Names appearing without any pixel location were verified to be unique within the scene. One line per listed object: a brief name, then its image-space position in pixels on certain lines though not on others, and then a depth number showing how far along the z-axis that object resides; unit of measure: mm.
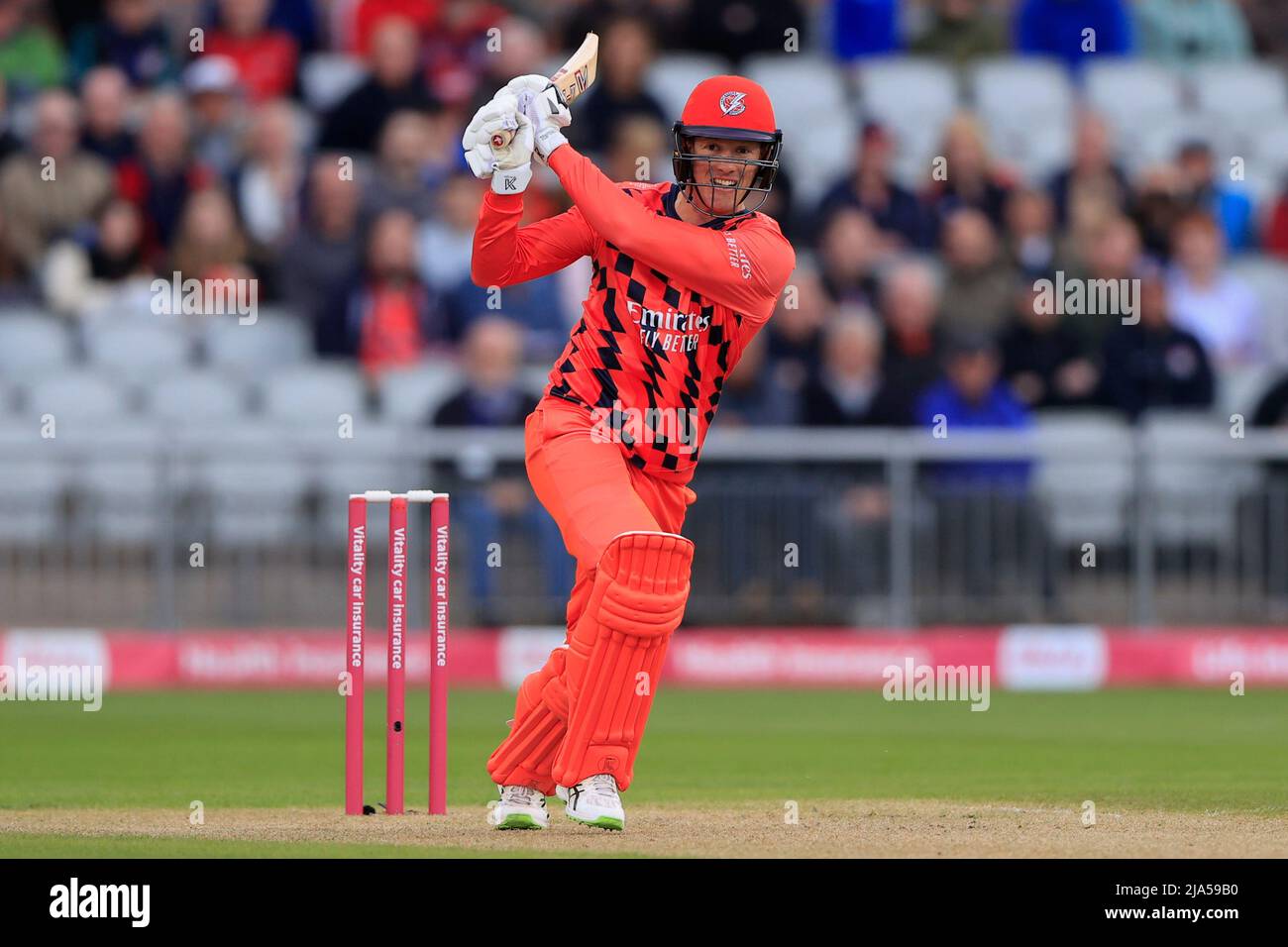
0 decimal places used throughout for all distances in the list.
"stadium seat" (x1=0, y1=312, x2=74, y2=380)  17359
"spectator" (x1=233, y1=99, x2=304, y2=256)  18062
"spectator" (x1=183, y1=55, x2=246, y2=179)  18391
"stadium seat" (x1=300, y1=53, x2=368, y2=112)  19422
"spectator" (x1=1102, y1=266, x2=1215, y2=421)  16938
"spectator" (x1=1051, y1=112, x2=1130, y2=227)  18644
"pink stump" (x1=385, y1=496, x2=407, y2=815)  8688
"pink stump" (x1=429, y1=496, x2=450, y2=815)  8734
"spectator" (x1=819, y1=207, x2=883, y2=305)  17484
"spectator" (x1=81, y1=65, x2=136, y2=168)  18266
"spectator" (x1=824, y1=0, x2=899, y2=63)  20328
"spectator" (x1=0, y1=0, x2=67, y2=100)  19219
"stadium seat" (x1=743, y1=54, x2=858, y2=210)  19172
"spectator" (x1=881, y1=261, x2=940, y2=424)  16984
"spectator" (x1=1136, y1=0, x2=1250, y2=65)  20953
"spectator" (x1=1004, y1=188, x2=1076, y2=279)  17734
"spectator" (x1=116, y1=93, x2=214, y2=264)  17891
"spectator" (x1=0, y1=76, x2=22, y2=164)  18109
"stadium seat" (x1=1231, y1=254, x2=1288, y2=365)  18453
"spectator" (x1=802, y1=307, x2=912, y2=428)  16859
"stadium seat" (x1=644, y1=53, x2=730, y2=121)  19219
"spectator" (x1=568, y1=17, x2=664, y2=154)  18047
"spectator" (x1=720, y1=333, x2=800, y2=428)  16969
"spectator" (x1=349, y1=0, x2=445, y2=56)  19641
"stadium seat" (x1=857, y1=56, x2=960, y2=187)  19703
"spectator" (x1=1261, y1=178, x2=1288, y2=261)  19344
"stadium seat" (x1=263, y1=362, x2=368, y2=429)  17031
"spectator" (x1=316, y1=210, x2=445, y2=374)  17234
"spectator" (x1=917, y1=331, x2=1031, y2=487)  16656
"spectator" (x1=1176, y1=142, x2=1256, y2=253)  18750
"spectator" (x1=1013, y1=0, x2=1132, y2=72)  20500
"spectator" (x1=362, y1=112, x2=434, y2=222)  18000
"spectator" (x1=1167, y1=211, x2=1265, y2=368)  17828
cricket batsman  8039
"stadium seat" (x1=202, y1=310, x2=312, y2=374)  17594
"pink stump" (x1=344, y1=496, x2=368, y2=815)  8617
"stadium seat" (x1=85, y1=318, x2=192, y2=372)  17328
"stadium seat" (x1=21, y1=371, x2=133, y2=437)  16953
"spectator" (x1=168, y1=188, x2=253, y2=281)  17328
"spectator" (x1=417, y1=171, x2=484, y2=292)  17734
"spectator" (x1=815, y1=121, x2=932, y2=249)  18094
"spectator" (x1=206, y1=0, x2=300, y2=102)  19062
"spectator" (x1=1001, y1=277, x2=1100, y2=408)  17047
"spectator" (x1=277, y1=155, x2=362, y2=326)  17469
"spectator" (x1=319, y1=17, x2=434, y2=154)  18500
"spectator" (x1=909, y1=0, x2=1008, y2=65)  20484
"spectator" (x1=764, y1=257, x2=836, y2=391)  16984
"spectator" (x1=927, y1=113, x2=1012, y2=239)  18250
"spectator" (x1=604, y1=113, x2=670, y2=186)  17109
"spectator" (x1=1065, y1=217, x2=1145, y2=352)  17281
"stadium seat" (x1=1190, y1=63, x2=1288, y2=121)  20641
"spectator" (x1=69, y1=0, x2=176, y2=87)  19125
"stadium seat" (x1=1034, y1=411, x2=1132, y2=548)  16266
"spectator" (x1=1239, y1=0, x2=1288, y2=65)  22000
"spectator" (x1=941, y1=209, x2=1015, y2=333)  17641
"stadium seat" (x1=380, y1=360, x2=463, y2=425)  17000
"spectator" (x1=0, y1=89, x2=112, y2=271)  17812
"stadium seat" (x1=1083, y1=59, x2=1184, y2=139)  20328
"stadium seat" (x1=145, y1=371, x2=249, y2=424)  17109
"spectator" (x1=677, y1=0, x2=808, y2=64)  19625
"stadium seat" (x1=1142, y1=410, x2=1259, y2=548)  16297
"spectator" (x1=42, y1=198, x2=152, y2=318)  17531
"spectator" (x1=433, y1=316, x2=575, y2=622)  16000
